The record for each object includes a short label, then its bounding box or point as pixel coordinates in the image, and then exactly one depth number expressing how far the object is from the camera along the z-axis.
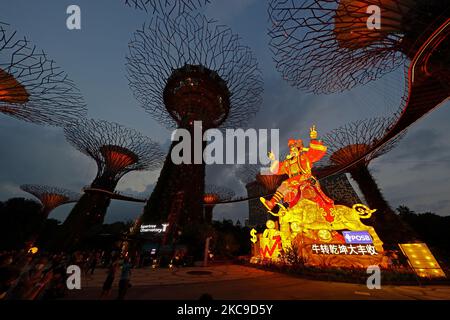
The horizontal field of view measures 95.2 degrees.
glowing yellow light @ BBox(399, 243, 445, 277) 10.41
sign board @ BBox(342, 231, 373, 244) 13.01
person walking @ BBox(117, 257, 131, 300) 6.12
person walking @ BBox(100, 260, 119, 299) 6.63
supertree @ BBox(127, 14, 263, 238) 30.97
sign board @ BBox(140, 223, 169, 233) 27.78
